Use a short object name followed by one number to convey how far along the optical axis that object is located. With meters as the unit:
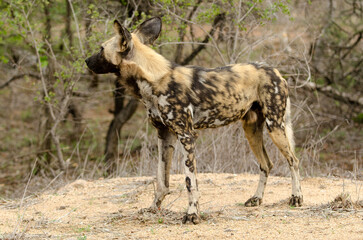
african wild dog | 9.37
